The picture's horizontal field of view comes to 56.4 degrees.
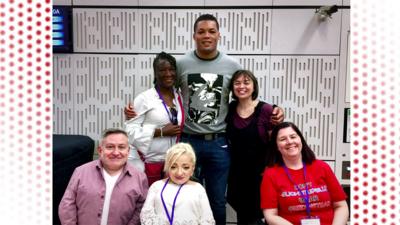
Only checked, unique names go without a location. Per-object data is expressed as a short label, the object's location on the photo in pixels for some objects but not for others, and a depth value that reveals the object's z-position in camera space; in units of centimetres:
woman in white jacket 297
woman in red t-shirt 247
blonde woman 237
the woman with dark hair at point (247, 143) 287
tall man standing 295
